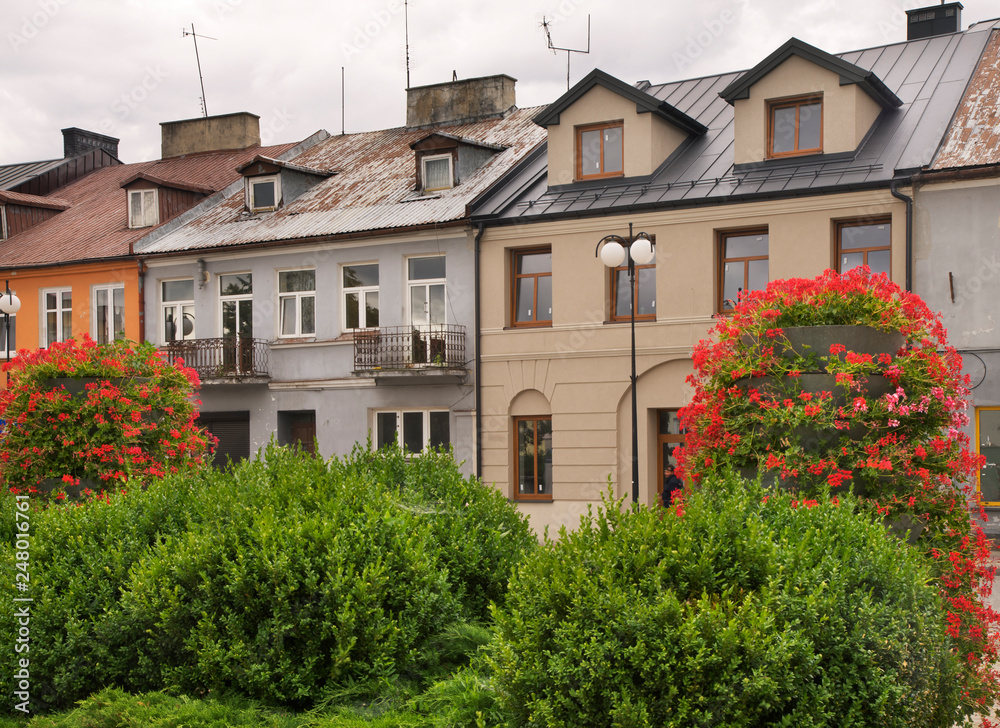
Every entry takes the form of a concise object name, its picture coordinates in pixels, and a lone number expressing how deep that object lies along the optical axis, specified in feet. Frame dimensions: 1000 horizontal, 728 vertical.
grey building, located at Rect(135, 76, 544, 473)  78.02
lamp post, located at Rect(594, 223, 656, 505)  53.21
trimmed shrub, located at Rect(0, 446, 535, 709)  20.74
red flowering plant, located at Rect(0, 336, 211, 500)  36.63
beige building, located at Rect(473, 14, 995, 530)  65.98
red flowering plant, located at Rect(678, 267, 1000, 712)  22.21
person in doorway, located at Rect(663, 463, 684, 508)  59.58
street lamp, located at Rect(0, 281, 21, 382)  71.69
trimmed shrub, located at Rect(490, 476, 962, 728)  15.67
